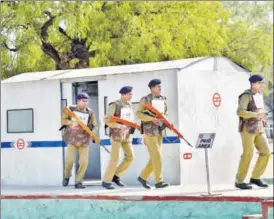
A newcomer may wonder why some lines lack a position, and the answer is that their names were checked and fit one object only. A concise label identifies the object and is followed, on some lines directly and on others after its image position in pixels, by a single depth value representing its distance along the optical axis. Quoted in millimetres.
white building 13438
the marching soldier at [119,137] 12234
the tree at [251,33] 24089
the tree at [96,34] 16781
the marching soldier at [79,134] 12664
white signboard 10969
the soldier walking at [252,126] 11648
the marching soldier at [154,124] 12047
